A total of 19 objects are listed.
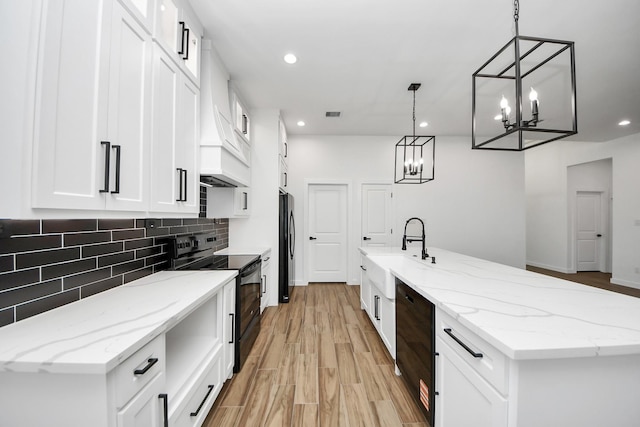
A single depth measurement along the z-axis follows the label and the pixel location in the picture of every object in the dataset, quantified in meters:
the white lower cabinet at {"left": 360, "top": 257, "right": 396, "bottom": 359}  2.16
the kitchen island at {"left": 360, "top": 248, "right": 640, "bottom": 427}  0.86
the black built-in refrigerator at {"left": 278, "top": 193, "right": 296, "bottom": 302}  3.75
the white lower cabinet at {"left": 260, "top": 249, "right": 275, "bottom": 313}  3.31
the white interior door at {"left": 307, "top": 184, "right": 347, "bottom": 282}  4.91
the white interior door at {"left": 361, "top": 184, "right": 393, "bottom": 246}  4.93
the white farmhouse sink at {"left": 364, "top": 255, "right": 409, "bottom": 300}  2.14
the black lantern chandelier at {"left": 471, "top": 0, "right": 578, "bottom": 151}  1.28
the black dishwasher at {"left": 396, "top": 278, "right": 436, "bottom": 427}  1.44
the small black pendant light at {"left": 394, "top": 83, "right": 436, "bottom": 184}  4.98
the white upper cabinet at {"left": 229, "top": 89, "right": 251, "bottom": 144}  2.92
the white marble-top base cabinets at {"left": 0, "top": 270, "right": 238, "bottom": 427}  0.77
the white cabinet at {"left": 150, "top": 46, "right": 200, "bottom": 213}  1.47
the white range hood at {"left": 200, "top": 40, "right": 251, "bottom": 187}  2.12
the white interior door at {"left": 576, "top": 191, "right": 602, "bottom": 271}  5.89
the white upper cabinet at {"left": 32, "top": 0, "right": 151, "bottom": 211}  0.84
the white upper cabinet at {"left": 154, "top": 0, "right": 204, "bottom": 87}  1.53
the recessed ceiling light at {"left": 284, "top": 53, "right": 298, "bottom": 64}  2.50
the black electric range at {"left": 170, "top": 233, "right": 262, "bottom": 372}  2.08
